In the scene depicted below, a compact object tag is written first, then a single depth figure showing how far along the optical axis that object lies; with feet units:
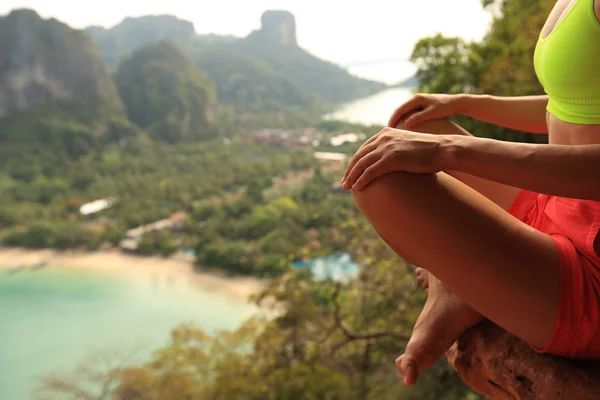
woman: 2.44
